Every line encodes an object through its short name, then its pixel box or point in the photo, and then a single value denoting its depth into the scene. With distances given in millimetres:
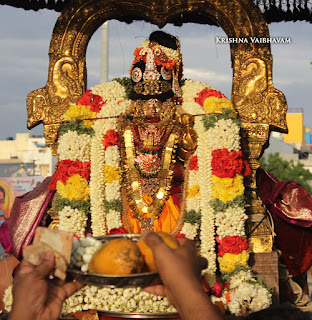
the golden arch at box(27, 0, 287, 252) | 6793
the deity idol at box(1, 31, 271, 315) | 6016
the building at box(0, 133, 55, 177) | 30320
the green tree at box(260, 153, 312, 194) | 29266
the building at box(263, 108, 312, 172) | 39344
